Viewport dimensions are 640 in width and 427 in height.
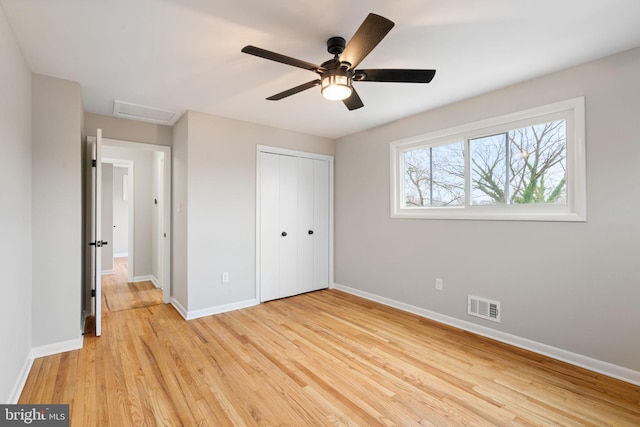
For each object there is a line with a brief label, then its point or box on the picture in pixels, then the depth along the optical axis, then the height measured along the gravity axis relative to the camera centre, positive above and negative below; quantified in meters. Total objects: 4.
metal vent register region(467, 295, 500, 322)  2.89 -0.95
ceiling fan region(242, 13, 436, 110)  1.59 +0.90
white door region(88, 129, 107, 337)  2.94 -0.09
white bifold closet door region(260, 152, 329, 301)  4.07 -0.17
